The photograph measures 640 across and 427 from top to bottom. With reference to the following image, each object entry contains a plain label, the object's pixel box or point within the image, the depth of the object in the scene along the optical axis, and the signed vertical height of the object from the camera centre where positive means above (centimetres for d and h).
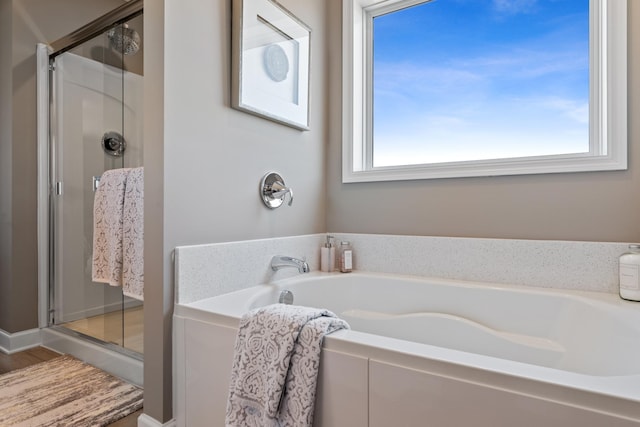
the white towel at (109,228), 174 -6
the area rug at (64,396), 149 -84
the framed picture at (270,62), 152 +73
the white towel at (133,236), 165 -10
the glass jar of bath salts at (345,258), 197 -24
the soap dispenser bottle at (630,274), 132 -22
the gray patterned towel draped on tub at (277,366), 93 -40
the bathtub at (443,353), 71 -40
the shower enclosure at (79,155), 230 +40
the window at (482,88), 155 +66
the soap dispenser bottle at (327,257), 201 -24
